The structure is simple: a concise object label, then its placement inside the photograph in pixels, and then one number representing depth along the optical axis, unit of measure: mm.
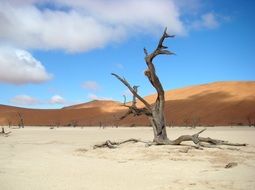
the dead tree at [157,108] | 9936
